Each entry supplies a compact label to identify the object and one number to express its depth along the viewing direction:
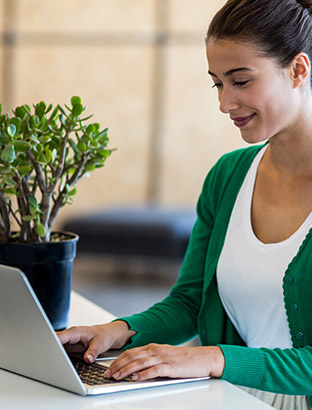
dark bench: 5.31
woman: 1.49
